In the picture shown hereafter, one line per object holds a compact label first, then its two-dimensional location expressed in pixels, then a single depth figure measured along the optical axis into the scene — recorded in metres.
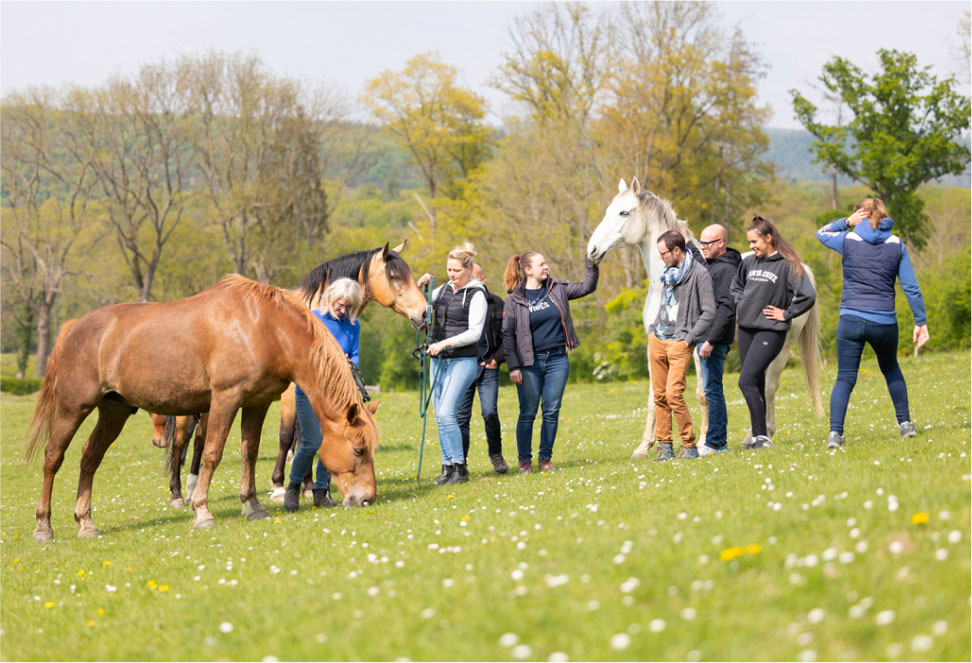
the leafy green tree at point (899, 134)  42.59
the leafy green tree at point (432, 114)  53.78
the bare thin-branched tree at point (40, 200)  48.88
